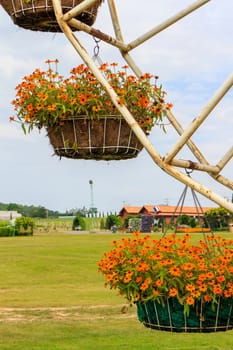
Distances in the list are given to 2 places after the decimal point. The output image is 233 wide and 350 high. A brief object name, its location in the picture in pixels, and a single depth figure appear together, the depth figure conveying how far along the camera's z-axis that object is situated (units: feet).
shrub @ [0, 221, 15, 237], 167.49
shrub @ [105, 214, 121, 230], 230.89
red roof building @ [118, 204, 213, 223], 242.17
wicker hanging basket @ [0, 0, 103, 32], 12.00
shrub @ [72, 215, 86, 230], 231.30
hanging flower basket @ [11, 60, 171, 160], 12.51
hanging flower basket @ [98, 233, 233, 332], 12.39
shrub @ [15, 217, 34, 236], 172.65
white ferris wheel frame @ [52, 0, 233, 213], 10.41
